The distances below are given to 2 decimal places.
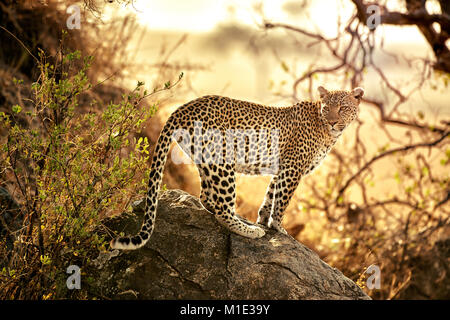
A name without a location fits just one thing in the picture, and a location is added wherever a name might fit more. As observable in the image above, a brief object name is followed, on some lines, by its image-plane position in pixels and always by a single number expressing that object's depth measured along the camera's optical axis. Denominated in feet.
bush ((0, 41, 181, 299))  21.86
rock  21.36
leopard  22.61
